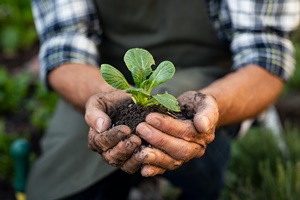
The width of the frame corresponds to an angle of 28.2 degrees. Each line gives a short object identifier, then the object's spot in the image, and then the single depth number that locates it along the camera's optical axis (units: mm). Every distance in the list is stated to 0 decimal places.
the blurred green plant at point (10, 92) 2842
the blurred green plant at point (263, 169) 1741
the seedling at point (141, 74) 1319
